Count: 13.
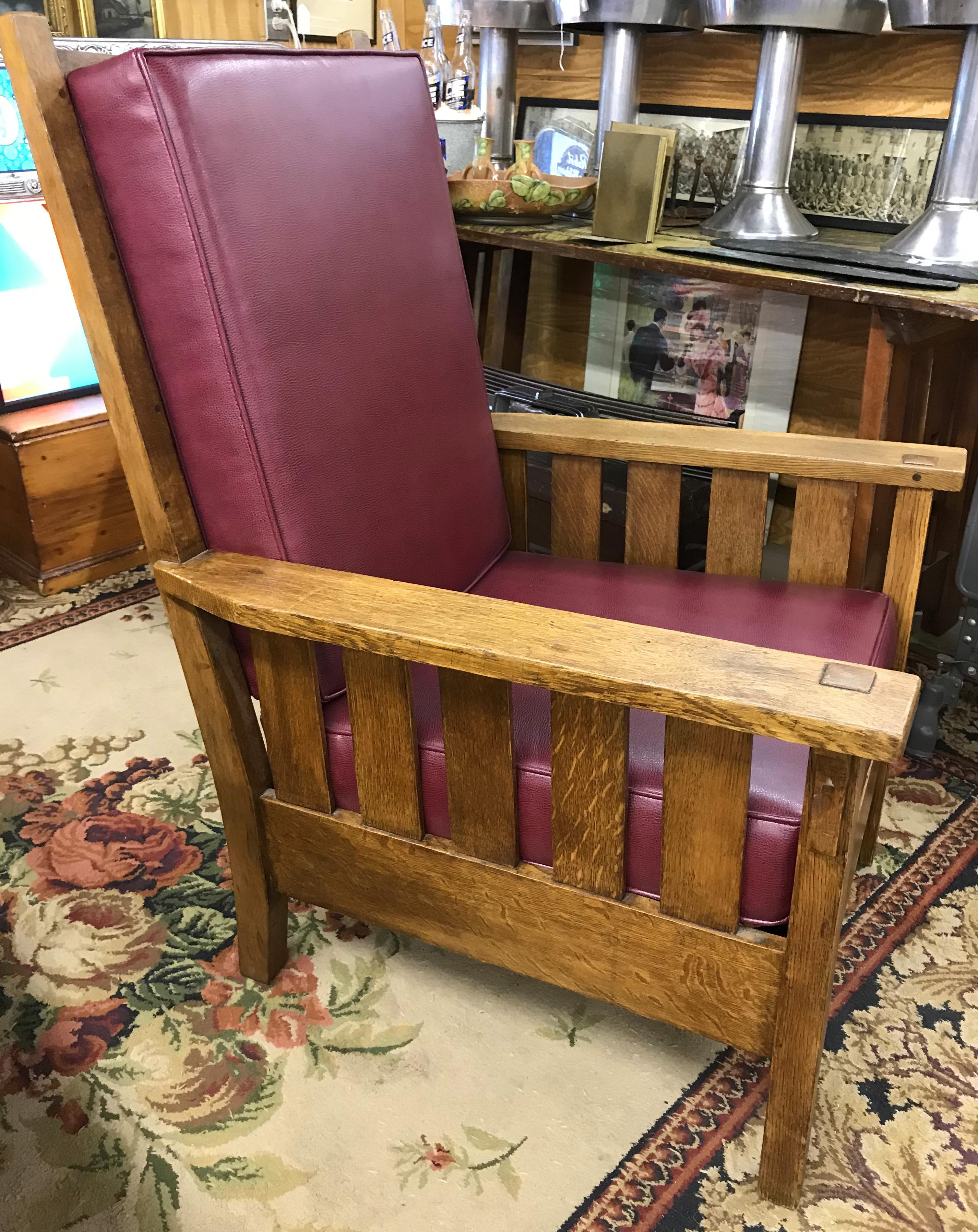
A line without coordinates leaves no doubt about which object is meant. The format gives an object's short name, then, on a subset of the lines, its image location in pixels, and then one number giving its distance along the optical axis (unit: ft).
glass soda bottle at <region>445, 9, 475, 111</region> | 6.24
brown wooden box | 6.45
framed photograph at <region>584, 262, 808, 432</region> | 5.96
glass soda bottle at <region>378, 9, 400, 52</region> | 5.93
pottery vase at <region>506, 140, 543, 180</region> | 5.48
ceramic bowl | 5.37
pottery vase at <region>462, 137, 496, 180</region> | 5.49
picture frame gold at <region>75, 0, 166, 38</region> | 6.19
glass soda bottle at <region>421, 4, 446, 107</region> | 6.09
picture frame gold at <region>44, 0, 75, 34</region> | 6.05
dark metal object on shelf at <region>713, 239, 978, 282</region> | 4.49
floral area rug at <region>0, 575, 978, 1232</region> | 3.08
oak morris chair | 2.62
